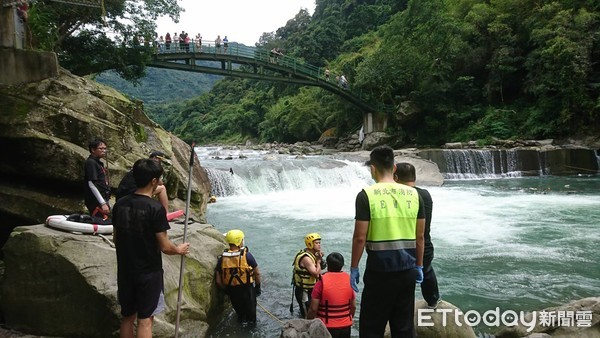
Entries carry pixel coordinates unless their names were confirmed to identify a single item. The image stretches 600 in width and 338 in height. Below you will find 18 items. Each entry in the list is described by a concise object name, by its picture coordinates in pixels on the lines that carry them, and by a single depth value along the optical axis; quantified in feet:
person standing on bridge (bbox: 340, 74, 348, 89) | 108.37
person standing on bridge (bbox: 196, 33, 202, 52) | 81.44
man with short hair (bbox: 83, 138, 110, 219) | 16.48
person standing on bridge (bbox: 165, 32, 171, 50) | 76.12
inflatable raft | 13.93
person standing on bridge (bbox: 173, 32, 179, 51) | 77.98
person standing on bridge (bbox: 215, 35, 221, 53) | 84.43
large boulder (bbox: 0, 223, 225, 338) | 12.20
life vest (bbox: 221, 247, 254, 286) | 15.83
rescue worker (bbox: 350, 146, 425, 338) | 9.30
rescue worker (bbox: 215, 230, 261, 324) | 15.84
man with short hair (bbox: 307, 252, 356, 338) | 12.87
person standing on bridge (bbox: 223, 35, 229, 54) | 85.30
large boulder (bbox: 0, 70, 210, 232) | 20.31
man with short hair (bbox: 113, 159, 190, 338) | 9.64
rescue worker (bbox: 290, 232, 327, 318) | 15.21
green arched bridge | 77.25
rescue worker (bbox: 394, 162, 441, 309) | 12.30
